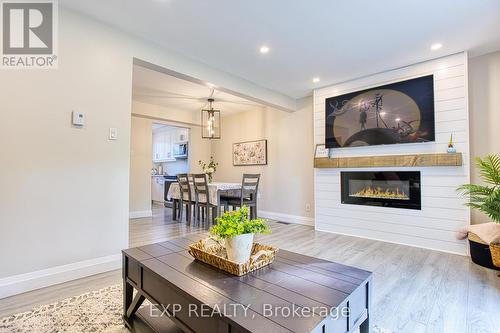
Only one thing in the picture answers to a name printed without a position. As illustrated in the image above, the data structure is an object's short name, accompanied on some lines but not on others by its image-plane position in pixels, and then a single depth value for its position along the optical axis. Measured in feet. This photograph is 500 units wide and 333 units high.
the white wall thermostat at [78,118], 7.44
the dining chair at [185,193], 15.06
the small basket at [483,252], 7.83
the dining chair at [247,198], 14.37
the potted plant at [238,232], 4.09
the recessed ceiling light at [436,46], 9.32
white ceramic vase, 4.10
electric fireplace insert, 11.04
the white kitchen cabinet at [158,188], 24.79
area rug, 4.91
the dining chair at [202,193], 13.82
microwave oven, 24.18
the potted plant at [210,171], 15.80
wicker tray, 3.97
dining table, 13.55
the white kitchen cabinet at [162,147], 26.72
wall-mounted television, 10.66
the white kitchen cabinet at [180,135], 24.30
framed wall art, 18.07
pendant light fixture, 15.23
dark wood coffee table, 2.88
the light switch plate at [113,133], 8.20
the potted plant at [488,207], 7.69
